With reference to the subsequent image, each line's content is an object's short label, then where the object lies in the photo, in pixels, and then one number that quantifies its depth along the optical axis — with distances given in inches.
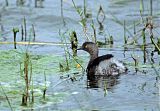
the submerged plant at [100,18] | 558.9
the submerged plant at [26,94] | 339.3
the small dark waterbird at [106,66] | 422.6
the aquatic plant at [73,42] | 472.7
